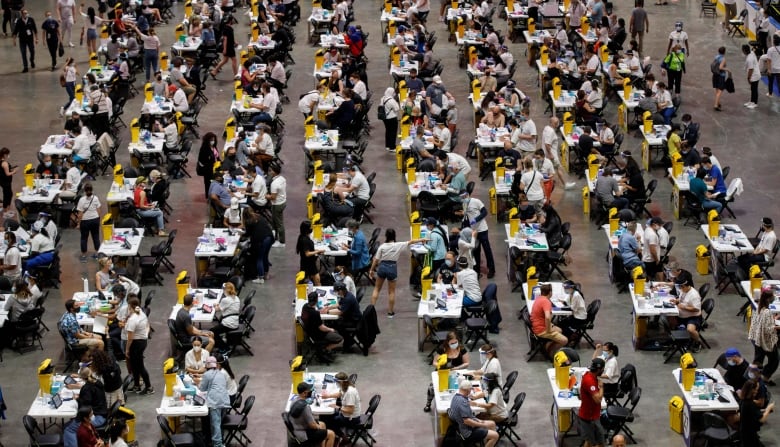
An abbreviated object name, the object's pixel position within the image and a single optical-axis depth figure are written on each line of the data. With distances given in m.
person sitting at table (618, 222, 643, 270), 25.17
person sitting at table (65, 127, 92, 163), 29.41
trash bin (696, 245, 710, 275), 26.06
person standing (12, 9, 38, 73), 36.94
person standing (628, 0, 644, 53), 37.66
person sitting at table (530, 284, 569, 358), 22.89
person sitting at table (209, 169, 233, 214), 27.27
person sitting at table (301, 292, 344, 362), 22.91
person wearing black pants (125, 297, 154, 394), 22.19
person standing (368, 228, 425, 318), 24.47
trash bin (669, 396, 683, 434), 21.22
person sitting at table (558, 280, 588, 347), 23.20
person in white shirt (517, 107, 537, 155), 29.44
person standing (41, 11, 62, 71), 36.94
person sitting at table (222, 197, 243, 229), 26.41
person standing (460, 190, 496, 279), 25.67
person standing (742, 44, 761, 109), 33.53
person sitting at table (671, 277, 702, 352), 23.17
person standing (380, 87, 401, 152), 31.12
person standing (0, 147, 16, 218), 28.48
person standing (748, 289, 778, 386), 21.97
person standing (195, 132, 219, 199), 28.64
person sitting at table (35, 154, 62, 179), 28.48
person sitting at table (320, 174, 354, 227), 26.92
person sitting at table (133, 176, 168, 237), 27.42
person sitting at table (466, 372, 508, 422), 20.62
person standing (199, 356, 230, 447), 20.59
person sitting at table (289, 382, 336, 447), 20.11
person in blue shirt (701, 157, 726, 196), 27.75
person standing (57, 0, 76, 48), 38.69
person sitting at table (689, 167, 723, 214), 27.55
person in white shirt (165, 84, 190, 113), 32.09
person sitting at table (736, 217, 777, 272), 25.12
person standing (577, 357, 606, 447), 20.02
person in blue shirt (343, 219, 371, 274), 25.27
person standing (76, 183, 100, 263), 26.38
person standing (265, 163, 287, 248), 26.94
